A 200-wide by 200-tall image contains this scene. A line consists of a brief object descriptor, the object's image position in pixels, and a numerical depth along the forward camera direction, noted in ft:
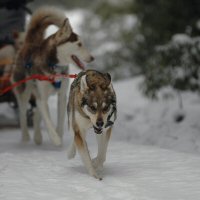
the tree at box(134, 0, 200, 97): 60.35
